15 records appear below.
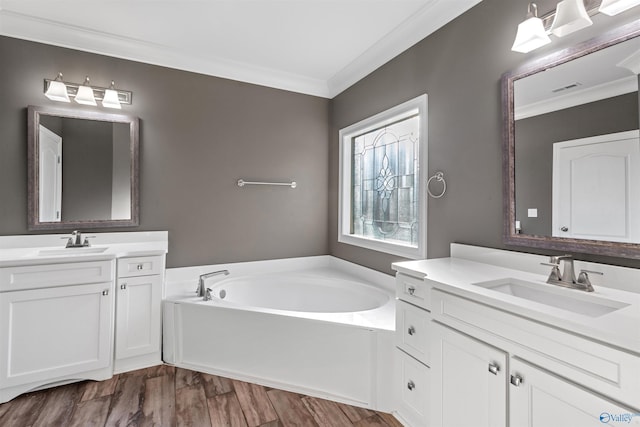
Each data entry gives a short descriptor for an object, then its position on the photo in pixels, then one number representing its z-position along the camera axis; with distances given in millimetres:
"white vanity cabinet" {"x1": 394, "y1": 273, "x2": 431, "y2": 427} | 1588
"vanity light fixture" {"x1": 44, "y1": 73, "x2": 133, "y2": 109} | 2363
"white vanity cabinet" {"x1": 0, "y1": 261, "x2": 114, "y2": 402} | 1928
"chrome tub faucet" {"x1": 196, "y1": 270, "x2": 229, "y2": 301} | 2400
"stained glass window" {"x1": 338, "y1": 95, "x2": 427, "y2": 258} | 2414
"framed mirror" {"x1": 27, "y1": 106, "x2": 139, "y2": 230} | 2412
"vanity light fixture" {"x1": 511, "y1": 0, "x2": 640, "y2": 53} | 1261
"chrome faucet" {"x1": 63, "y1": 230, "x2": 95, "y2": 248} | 2400
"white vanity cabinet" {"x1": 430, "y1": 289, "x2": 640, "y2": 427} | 887
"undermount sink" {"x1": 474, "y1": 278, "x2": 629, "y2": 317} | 1188
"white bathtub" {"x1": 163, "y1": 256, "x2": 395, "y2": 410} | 1897
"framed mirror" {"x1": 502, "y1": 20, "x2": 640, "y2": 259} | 1277
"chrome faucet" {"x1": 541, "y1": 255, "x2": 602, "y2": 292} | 1284
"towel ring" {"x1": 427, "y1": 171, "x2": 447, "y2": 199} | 2135
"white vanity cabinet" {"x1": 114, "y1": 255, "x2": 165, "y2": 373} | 2250
